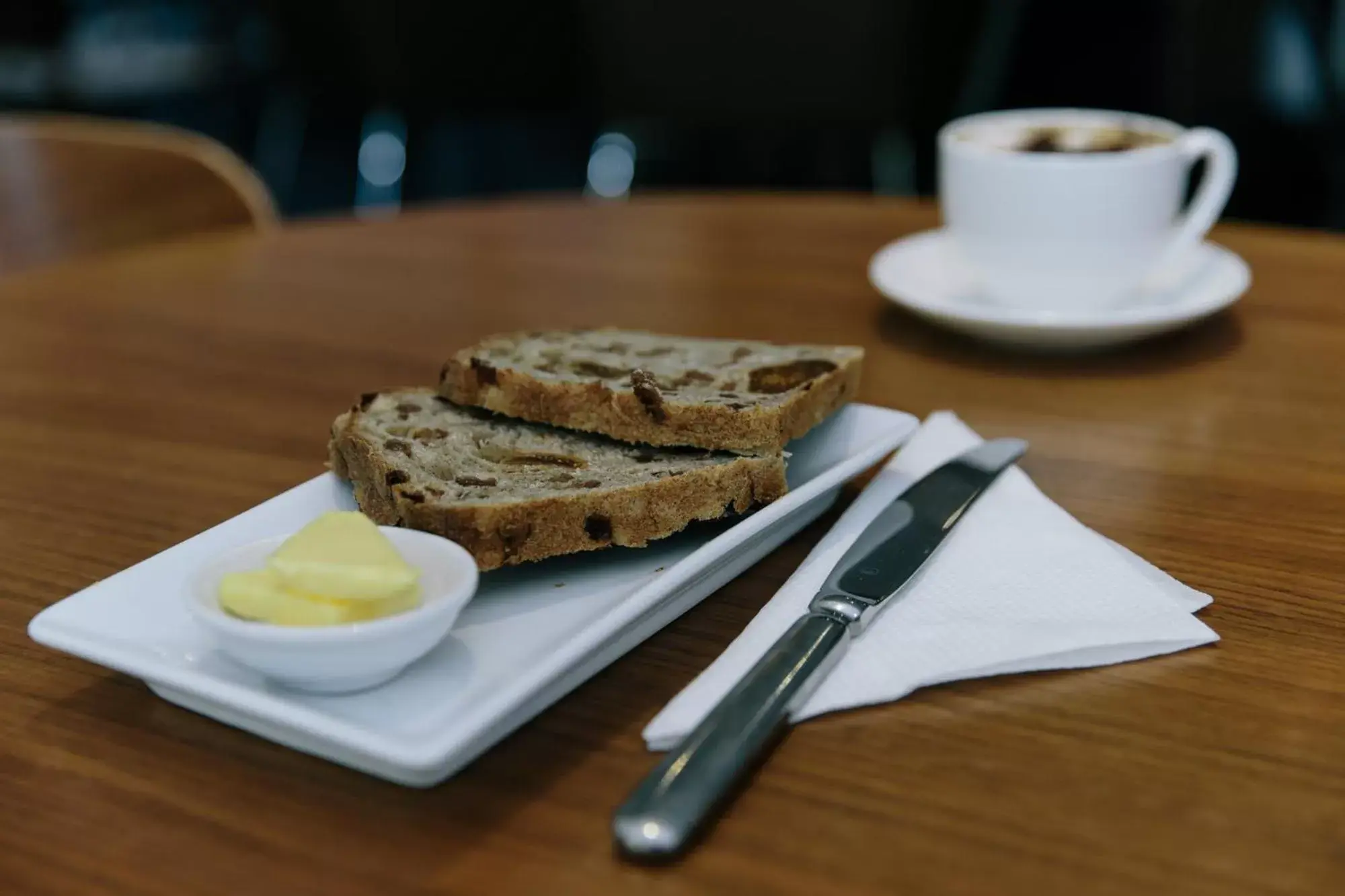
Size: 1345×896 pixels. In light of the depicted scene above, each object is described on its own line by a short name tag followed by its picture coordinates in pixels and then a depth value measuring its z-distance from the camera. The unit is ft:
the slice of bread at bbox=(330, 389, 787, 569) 2.24
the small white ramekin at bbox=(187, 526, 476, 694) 1.79
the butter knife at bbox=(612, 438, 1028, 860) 1.67
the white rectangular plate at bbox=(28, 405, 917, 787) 1.79
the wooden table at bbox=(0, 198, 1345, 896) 1.68
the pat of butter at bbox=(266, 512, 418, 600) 1.85
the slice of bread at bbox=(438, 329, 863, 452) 2.60
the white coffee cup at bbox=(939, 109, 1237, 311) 3.74
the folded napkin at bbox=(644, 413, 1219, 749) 2.04
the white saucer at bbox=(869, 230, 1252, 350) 3.59
